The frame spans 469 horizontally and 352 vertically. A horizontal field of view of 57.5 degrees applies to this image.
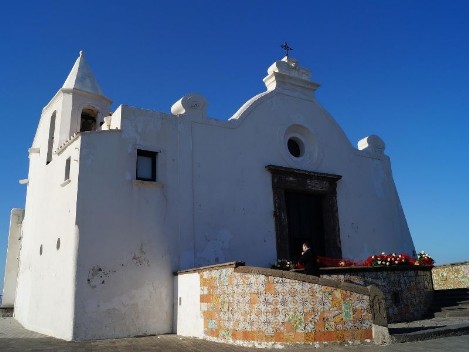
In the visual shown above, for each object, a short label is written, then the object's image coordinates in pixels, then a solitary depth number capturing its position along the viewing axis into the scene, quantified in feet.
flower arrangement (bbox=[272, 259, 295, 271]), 42.47
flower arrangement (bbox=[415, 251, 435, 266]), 42.38
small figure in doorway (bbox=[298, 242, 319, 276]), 33.42
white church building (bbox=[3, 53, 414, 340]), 36.91
